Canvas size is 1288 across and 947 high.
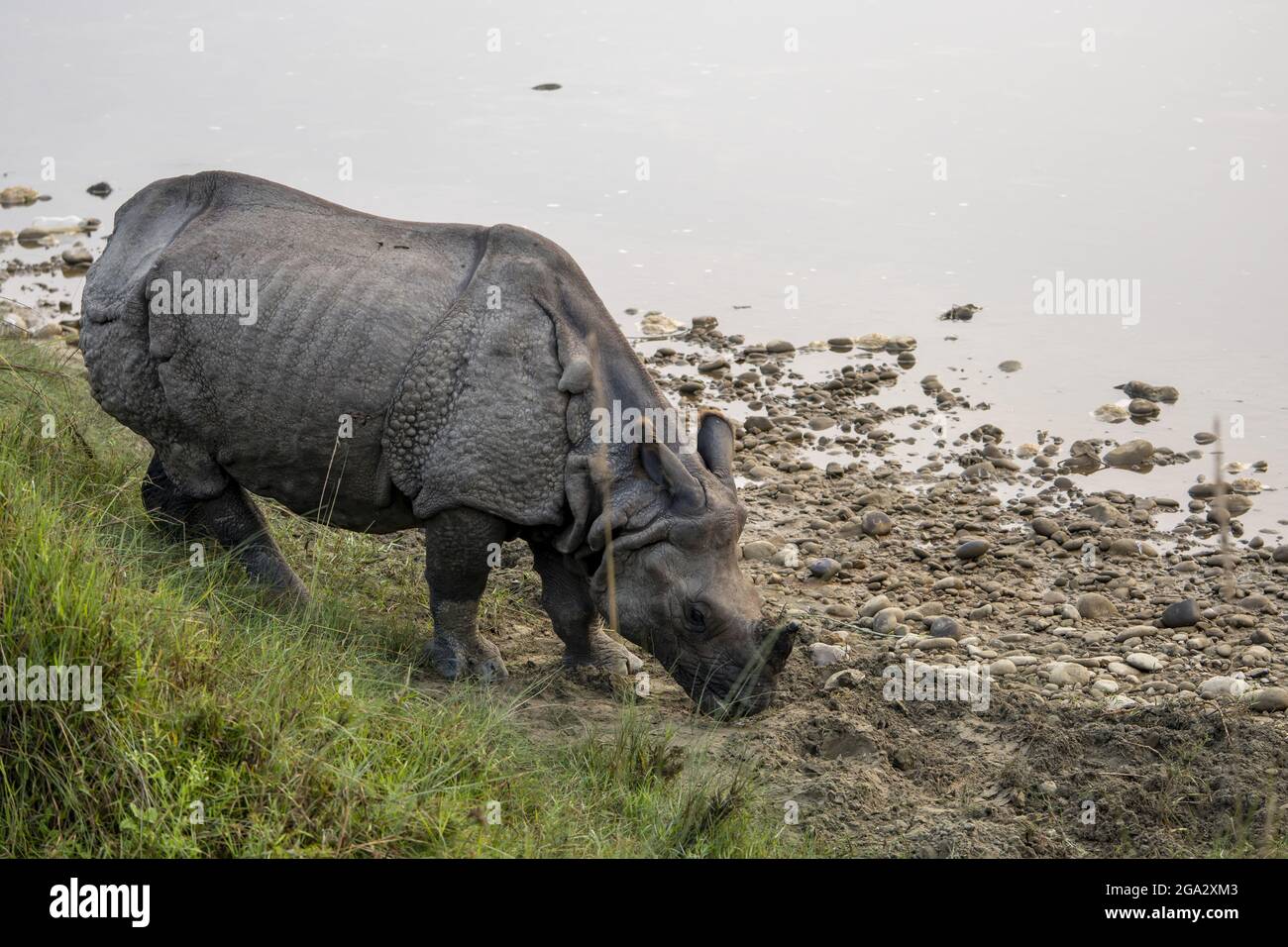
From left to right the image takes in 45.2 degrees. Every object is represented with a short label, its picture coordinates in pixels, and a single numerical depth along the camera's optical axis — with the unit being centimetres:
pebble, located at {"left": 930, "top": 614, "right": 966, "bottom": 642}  813
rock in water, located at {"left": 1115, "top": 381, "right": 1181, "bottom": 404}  1119
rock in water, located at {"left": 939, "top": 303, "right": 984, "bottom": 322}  1248
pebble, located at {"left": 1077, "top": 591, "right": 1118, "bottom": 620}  841
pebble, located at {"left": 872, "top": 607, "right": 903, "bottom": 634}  821
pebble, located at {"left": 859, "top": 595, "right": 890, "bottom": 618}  841
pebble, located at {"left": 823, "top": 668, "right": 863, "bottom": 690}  734
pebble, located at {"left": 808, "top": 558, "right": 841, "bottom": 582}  884
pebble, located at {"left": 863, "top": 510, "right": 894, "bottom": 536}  934
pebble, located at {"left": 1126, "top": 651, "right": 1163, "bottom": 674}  773
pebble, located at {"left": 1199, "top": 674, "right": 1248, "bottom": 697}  735
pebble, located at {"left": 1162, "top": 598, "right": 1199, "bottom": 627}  822
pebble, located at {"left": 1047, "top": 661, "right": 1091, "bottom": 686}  753
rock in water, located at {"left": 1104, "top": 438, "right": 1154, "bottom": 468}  1028
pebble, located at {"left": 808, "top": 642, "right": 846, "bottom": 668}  760
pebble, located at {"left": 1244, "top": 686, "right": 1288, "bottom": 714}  718
